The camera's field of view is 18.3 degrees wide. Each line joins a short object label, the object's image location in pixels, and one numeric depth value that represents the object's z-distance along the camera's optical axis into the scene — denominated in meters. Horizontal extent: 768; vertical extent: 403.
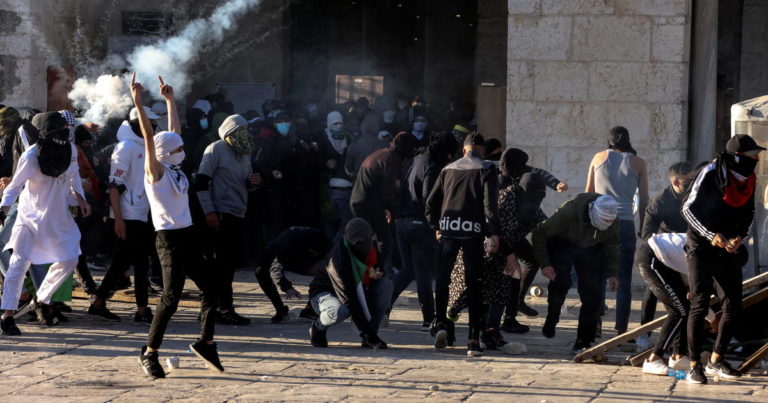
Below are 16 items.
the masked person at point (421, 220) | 18.44
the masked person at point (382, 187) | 19.28
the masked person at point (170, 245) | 14.58
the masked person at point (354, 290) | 16.84
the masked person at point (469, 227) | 16.86
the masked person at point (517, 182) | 18.28
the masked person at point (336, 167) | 24.61
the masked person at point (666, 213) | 17.01
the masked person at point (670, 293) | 15.23
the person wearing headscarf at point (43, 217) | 17.28
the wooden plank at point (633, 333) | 15.52
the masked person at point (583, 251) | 16.98
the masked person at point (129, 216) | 18.88
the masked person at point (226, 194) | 18.84
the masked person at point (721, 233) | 14.45
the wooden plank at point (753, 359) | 14.85
